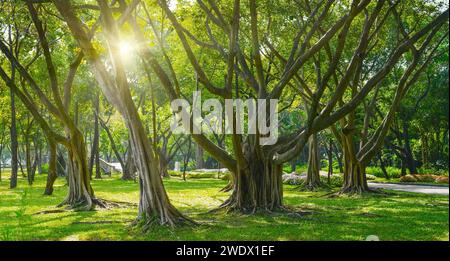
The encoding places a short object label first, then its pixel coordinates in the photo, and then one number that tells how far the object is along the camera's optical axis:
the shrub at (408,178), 27.86
